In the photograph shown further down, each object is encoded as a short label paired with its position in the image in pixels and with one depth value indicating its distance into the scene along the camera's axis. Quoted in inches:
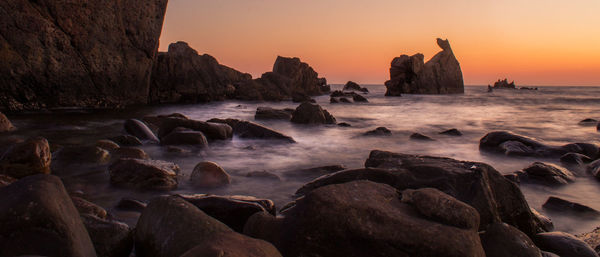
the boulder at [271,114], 541.9
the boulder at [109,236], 88.3
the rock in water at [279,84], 1246.9
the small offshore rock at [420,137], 358.7
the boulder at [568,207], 142.1
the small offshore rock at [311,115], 481.1
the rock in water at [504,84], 3346.5
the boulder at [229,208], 108.1
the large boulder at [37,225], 70.4
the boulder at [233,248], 62.2
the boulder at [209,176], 171.3
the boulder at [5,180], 133.9
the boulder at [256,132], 328.8
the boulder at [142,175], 160.1
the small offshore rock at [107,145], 235.8
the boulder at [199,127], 310.3
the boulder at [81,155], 202.2
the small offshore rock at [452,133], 401.1
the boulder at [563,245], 97.3
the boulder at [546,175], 183.2
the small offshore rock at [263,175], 190.7
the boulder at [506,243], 88.0
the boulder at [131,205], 132.7
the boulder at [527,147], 256.4
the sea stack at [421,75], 2039.9
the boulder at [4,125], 324.8
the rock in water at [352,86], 2855.3
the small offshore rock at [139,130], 303.0
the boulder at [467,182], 108.9
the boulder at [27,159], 160.7
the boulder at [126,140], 284.8
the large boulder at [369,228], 76.0
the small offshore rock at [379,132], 389.1
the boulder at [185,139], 277.6
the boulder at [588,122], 535.7
